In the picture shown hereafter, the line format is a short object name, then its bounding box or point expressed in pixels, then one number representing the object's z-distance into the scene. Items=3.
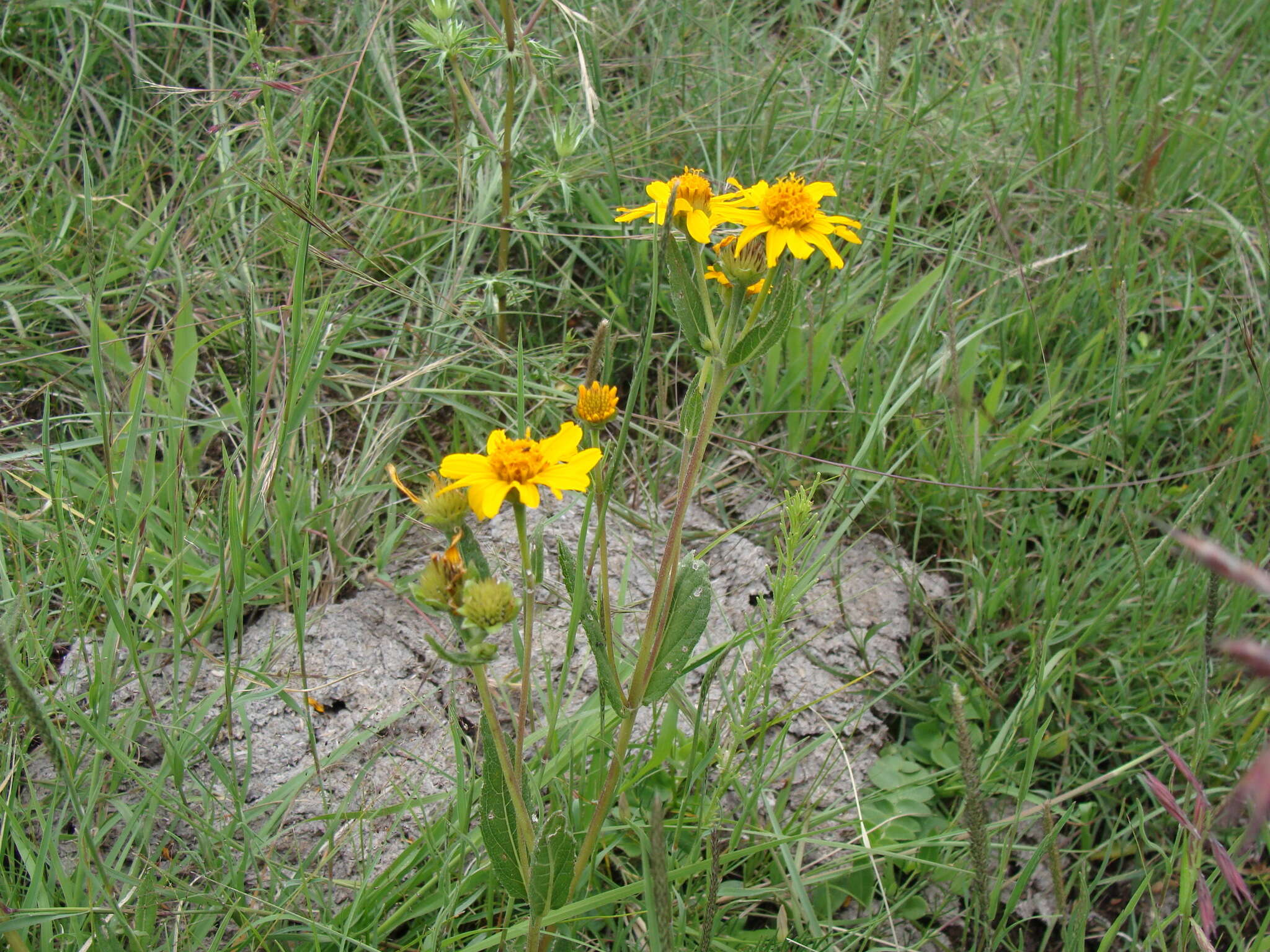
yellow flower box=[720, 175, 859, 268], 0.46
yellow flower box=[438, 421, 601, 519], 0.43
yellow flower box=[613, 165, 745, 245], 0.46
